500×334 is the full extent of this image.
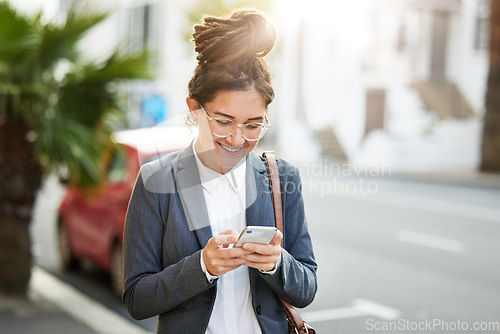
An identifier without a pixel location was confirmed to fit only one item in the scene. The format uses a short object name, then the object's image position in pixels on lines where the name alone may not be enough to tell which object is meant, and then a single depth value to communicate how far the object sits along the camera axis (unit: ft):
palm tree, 17.79
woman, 6.40
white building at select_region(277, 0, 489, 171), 82.33
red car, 21.39
